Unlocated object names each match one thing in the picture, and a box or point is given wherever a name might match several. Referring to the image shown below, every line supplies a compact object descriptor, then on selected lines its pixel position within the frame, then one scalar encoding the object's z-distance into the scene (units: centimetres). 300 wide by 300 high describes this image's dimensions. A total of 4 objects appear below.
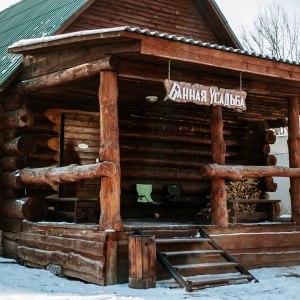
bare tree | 3359
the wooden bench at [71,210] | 1046
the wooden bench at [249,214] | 1115
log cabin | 915
